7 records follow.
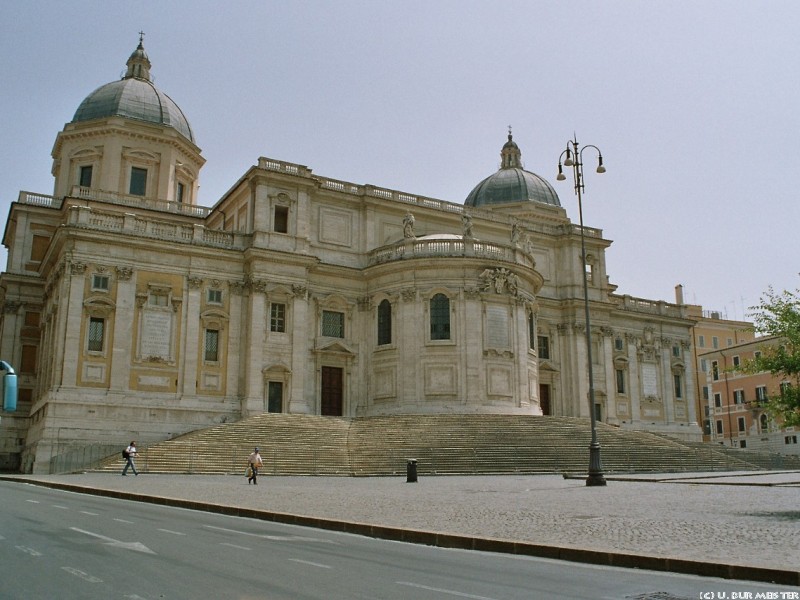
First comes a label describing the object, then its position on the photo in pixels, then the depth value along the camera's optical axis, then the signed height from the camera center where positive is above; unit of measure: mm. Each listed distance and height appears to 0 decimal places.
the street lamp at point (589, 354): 24344 +3760
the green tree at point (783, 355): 15445 +2070
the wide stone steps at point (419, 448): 32625 +380
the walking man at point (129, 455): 29266 +22
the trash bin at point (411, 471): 26719 -490
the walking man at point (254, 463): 25750 -230
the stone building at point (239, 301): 38750 +8571
